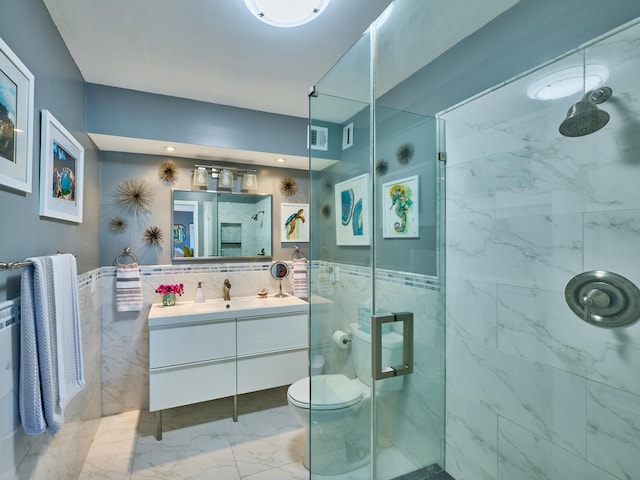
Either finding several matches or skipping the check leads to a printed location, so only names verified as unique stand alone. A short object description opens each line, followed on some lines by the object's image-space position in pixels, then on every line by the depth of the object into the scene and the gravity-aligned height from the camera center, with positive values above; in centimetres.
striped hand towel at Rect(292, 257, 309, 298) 299 -35
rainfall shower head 93 +39
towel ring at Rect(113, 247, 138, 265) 247 -10
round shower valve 90 -17
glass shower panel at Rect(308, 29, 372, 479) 146 -9
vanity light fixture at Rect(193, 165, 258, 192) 269 +58
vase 254 -46
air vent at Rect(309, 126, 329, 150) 166 +56
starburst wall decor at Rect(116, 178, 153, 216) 250 +38
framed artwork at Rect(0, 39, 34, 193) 103 +43
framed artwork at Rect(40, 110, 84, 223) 138 +36
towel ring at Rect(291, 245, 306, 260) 308 -11
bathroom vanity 218 -80
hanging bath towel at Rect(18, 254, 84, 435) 109 -39
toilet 138 -84
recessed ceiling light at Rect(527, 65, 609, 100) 94 +52
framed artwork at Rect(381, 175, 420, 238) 143 +16
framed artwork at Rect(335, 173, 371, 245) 146 +15
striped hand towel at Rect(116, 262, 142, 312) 241 -35
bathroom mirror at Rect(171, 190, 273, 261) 267 +15
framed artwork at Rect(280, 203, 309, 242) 306 +20
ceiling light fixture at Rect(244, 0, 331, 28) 137 +105
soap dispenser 266 -45
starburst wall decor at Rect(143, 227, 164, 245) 257 +5
